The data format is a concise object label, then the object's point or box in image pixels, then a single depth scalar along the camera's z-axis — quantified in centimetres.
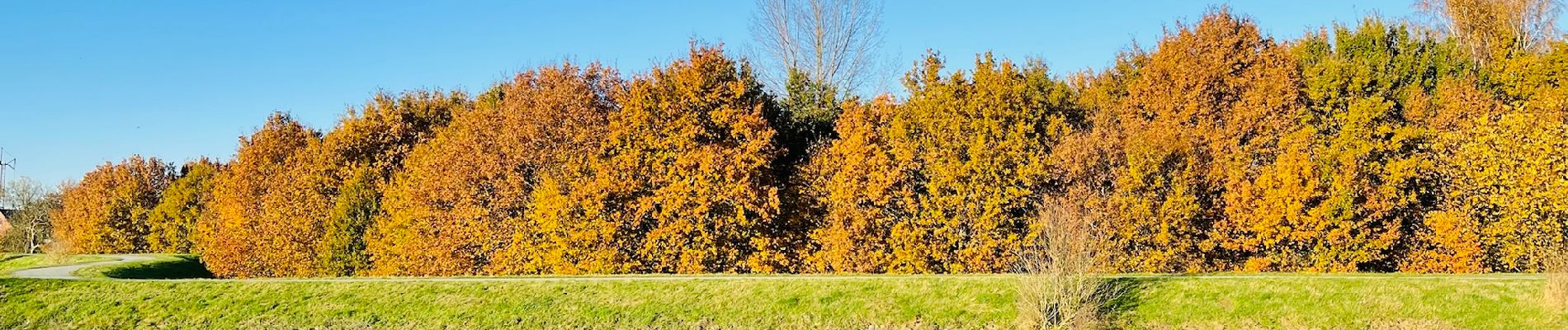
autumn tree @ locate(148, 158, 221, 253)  5109
